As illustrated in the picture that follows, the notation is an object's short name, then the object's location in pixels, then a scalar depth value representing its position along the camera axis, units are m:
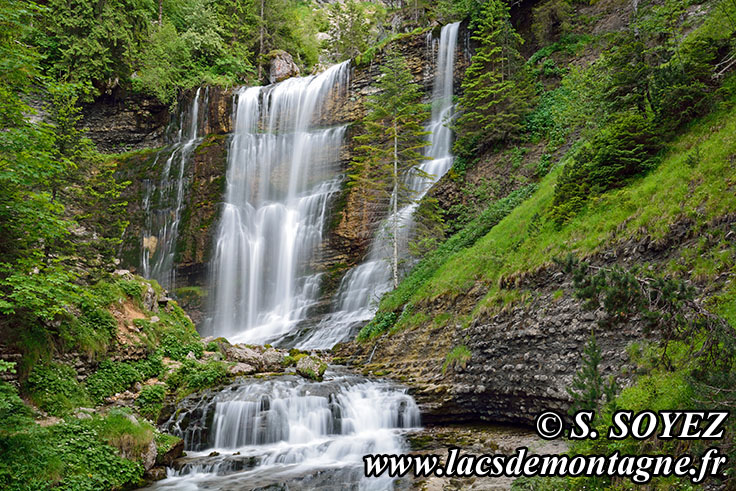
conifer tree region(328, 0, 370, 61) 45.20
